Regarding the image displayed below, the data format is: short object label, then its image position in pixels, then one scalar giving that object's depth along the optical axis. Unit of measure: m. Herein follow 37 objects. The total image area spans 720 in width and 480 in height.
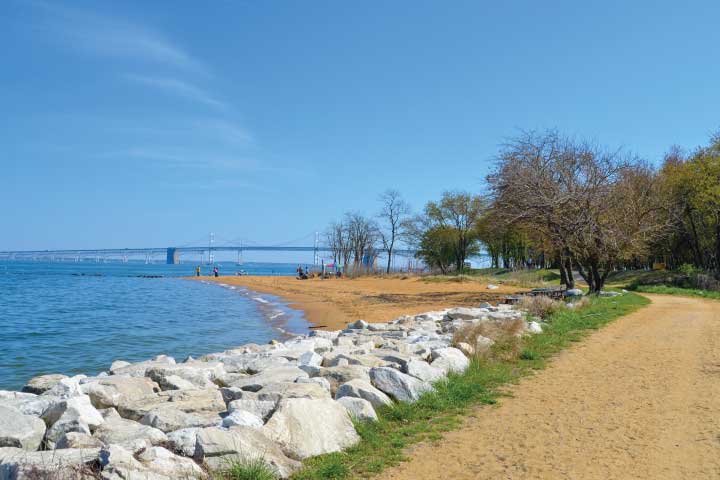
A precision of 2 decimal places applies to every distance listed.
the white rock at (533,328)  12.06
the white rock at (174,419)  5.33
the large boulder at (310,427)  4.88
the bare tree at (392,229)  66.69
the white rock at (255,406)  5.53
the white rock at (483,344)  9.44
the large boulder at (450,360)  8.12
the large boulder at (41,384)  8.49
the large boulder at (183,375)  7.71
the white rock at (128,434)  4.41
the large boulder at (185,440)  4.50
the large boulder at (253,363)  9.02
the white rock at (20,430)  4.99
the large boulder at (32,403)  6.24
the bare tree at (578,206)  20.78
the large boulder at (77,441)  4.81
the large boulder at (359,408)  5.76
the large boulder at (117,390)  6.43
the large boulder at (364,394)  6.24
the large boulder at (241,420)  4.98
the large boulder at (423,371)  7.27
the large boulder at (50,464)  3.66
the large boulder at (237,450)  4.34
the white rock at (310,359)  8.66
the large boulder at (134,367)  9.02
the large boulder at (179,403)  6.11
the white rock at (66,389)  6.74
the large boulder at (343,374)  6.98
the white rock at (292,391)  6.07
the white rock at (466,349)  9.27
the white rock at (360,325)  15.28
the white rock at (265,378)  7.11
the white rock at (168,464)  4.04
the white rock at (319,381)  6.68
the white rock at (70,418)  5.16
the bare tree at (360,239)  76.44
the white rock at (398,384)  6.62
